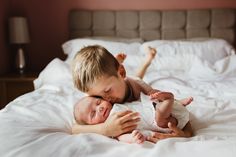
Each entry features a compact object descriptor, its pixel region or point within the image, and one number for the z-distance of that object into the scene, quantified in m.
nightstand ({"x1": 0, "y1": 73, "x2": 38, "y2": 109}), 2.80
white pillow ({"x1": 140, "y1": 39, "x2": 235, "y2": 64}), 2.60
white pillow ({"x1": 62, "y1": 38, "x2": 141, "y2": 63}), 2.70
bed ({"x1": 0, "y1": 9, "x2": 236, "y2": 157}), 0.83
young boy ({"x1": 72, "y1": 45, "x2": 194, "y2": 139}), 0.94
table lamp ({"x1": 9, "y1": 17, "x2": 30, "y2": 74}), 2.94
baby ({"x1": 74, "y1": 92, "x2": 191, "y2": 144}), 1.00
